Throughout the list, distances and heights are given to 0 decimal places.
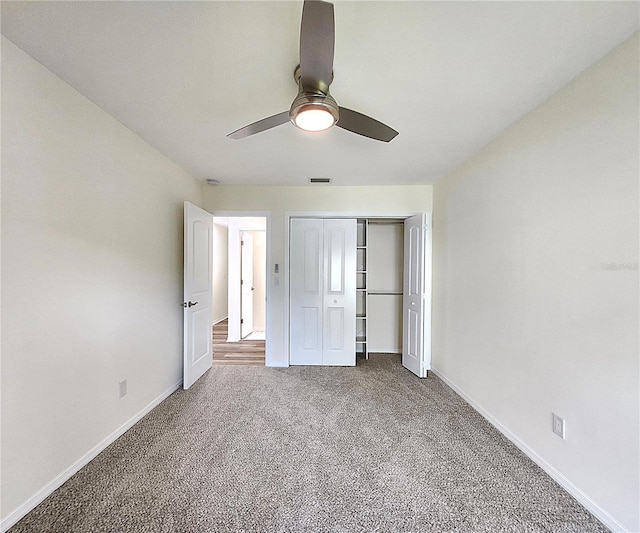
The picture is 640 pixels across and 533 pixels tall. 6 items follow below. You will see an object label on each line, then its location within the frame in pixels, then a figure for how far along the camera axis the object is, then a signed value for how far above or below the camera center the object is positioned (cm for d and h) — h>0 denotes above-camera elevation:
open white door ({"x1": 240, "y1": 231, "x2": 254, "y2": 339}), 539 -39
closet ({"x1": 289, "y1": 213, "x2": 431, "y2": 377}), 393 -36
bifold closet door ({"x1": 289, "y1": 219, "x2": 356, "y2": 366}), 394 -37
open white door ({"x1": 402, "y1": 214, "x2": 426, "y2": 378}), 348 -39
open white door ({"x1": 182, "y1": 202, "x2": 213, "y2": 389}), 307 -31
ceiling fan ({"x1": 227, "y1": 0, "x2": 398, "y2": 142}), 107 +78
